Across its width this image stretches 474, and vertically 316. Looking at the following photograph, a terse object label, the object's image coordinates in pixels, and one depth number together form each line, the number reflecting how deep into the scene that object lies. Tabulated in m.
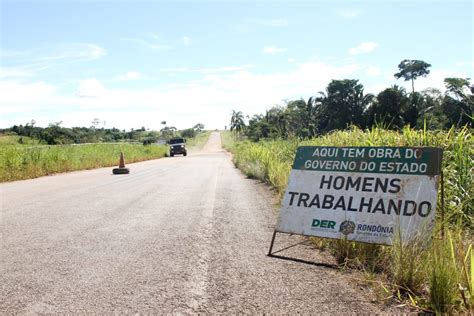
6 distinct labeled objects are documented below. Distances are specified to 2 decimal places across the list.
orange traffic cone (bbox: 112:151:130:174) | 19.30
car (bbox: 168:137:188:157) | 48.59
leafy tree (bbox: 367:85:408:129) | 65.56
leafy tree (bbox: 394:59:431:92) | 101.38
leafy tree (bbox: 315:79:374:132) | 80.69
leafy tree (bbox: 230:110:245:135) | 146.60
